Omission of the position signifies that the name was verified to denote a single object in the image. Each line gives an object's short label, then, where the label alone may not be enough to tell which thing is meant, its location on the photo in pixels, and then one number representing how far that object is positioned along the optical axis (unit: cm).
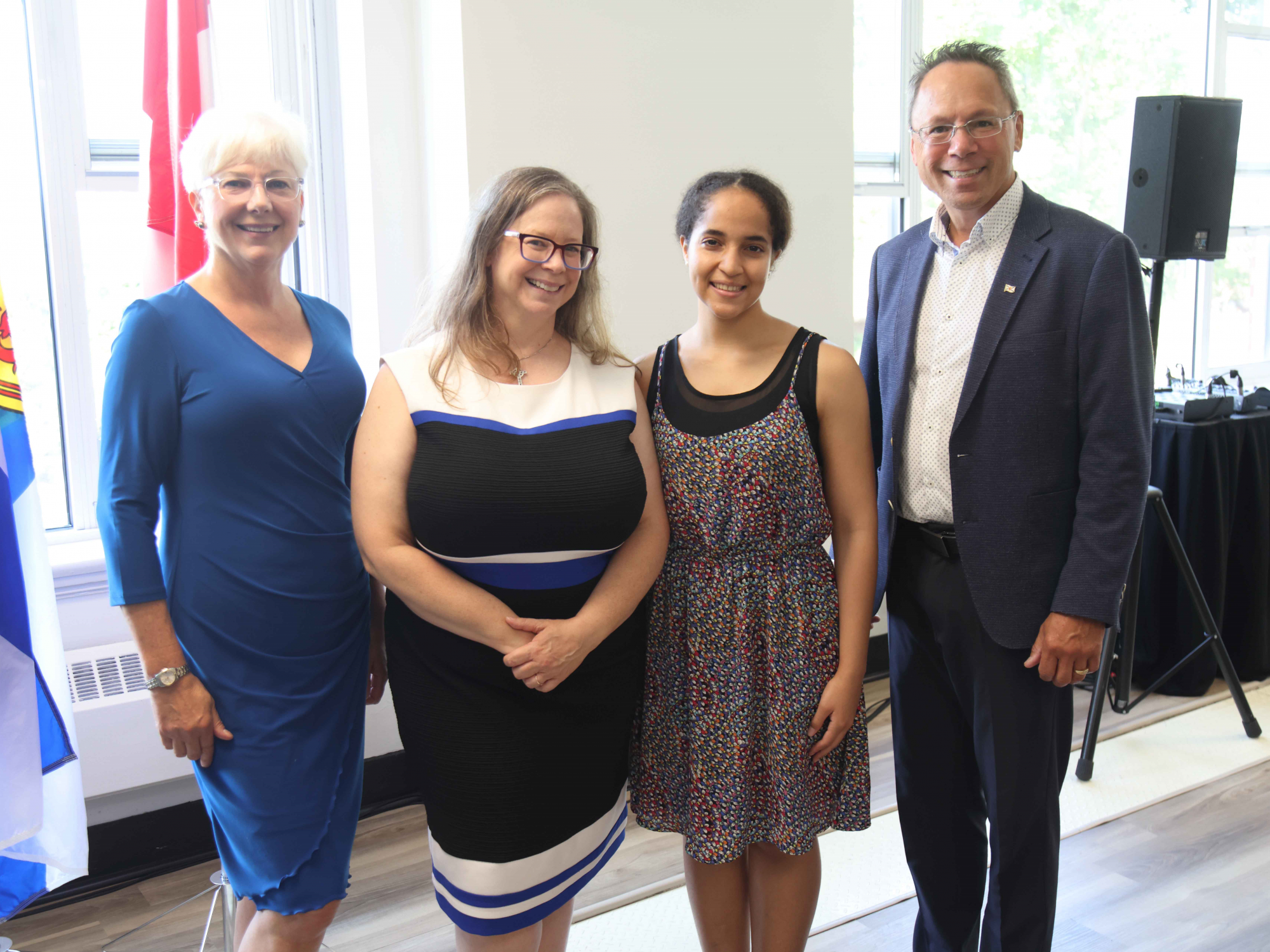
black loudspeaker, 346
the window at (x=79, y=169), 260
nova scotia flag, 171
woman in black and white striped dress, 151
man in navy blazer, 167
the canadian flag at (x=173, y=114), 222
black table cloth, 371
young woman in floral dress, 165
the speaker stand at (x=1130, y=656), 306
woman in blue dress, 150
